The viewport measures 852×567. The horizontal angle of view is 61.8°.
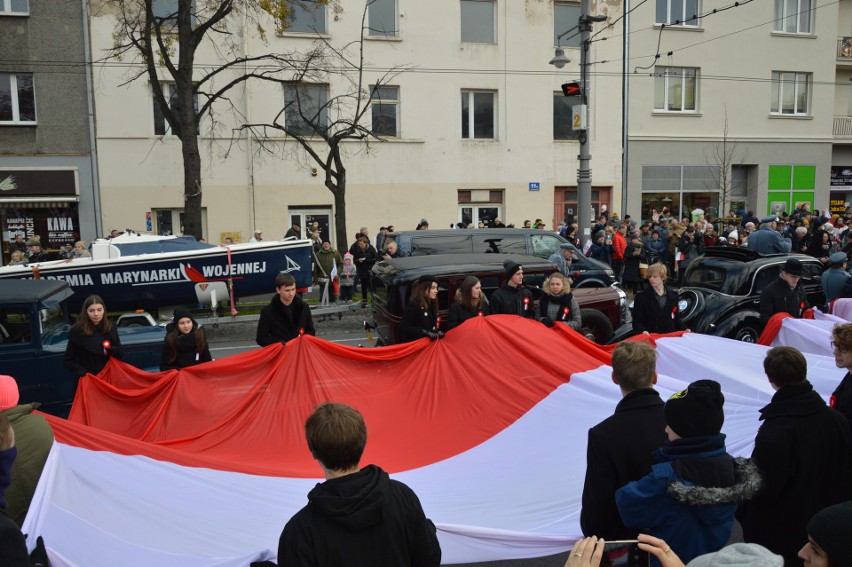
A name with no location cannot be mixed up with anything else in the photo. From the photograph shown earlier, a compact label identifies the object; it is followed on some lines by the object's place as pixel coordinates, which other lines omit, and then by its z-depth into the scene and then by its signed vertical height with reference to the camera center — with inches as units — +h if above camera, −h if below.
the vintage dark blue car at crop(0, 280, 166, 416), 321.1 -64.8
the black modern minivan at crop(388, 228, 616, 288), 585.6 -37.3
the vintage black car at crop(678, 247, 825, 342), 436.5 -60.5
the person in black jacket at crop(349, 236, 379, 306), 719.1 -57.4
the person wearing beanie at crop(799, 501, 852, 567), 83.5 -40.7
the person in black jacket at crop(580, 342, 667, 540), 135.2 -47.7
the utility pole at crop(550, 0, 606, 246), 675.4 +67.7
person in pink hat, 146.3 -52.0
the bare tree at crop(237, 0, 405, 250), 975.6 +139.6
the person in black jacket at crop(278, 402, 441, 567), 101.3 -45.8
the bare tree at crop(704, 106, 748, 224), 1173.7 +60.3
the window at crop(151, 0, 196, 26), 952.9 +261.9
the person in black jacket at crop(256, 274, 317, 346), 310.3 -51.2
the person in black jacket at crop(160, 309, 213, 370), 303.6 -60.9
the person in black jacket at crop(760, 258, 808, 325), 343.9 -48.0
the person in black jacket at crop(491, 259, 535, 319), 350.6 -48.7
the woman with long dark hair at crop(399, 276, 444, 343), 338.1 -54.2
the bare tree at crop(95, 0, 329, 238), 701.3 +125.7
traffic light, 673.6 +102.7
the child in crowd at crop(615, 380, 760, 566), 118.6 -48.4
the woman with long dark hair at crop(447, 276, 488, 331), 335.0 -49.3
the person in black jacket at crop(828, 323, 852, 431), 169.3 -40.2
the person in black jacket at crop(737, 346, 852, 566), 140.3 -52.2
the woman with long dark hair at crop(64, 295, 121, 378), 290.0 -56.5
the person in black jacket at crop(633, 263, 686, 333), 337.7 -52.5
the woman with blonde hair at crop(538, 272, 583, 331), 350.3 -52.1
